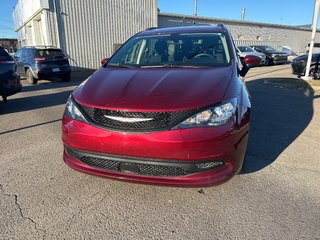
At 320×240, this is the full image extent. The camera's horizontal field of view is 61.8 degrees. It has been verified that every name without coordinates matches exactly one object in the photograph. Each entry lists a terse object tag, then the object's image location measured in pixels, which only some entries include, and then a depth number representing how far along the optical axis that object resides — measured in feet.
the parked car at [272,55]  66.39
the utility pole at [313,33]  37.32
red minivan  7.53
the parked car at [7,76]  20.20
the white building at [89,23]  51.70
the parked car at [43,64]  36.76
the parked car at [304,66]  38.73
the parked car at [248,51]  63.62
